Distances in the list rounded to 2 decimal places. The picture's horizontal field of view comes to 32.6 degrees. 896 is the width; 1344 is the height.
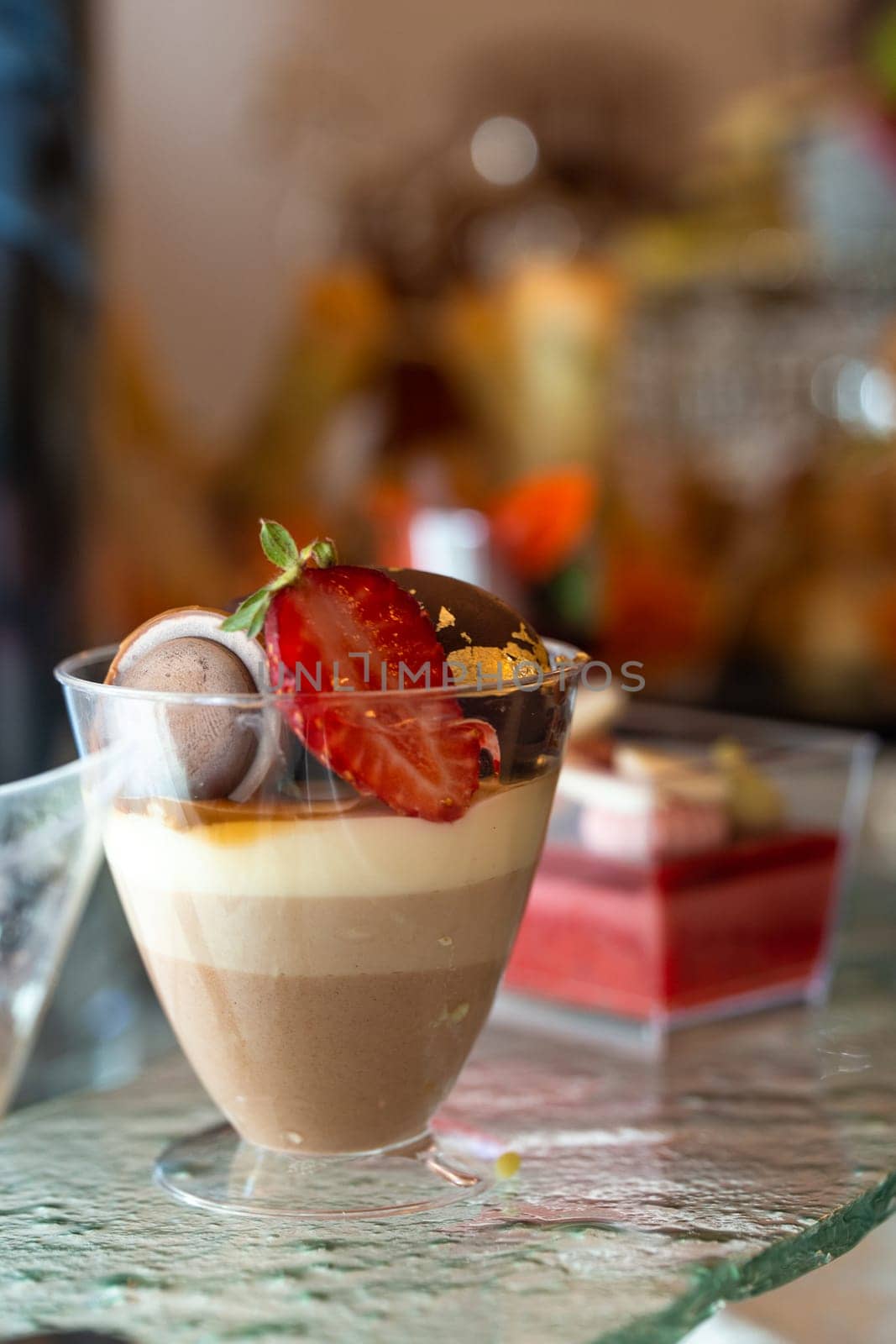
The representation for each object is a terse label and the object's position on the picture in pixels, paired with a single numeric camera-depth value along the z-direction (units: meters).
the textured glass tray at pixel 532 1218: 0.37
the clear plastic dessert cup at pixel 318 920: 0.39
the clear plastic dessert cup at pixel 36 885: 0.51
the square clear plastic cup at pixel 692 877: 0.61
